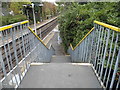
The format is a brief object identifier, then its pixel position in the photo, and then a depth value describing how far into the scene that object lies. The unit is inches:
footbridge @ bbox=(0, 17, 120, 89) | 61.5
